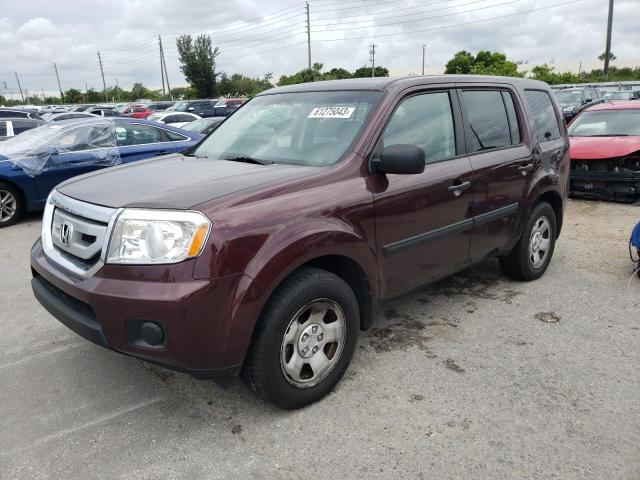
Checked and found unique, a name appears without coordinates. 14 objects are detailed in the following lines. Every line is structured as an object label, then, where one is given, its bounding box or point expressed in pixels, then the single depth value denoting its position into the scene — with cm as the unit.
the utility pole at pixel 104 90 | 7172
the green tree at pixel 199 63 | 5647
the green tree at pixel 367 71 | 5884
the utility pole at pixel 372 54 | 6745
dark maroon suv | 242
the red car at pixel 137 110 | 2695
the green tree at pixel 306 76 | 4984
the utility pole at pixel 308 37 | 5187
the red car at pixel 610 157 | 789
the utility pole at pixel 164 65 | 6556
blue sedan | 752
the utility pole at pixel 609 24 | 3328
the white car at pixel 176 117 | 1936
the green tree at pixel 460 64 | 5353
